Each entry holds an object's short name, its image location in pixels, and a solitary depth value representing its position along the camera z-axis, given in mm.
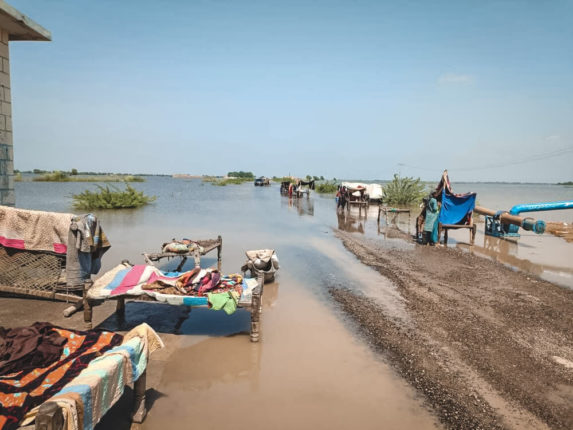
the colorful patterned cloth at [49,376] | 2748
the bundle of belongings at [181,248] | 7863
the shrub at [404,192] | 32500
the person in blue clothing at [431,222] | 12820
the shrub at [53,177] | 64938
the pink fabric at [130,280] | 5188
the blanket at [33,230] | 6012
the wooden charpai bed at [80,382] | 2355
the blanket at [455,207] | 13172
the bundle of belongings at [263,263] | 7848
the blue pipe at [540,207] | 13990
